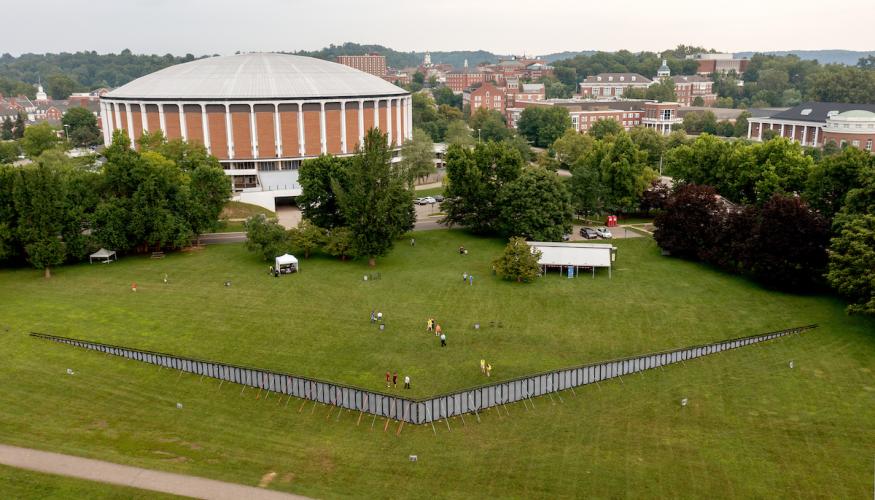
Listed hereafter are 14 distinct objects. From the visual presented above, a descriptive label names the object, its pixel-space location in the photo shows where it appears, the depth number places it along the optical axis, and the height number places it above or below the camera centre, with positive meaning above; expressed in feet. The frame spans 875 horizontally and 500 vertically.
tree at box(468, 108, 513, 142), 484.33 -30.28
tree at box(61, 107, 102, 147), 474.90 -25.20
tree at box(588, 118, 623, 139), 445.78 -27.21
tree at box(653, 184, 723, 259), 207.51 -39.78
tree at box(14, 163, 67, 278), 189.57 -33.51
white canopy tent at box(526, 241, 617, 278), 196.85 -46.84
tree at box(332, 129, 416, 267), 200.13 -31.37
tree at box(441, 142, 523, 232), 239.71 -32.12
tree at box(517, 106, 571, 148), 468.75 -26.34
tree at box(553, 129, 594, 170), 368.89 -32.33
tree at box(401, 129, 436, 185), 328.49 -32.39
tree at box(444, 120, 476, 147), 389.76 -27.76
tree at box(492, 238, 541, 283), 189.47 -46.77
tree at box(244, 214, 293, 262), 206.39 -43.01
